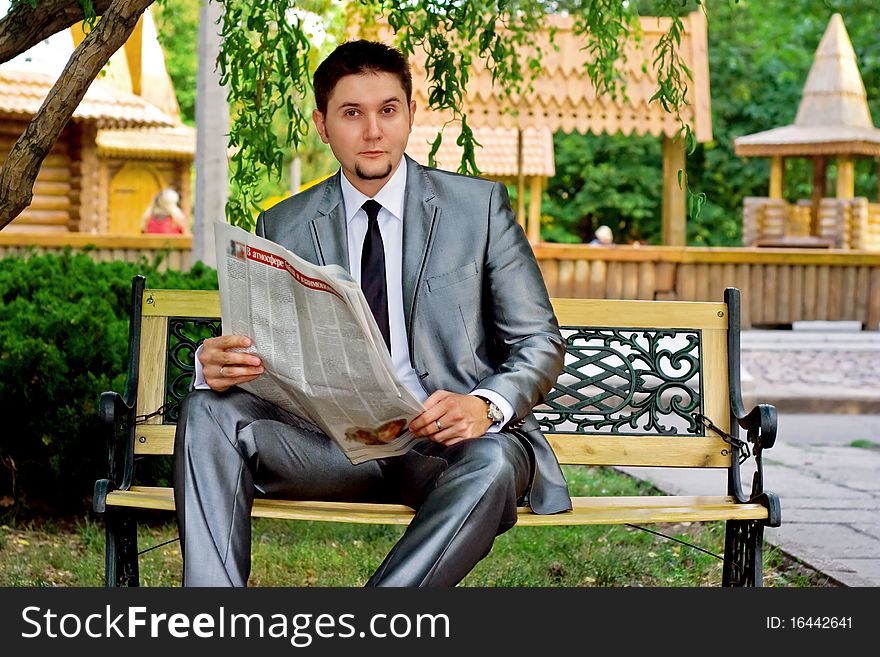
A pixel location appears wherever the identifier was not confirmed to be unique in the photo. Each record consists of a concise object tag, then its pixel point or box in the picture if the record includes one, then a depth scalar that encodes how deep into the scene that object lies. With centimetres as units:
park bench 368
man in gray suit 287
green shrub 527
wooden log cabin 1853
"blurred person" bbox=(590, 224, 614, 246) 2361
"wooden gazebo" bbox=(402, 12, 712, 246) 1572
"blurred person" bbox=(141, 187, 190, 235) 2252
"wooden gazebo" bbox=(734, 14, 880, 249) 2331
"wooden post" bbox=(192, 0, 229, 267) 1020
